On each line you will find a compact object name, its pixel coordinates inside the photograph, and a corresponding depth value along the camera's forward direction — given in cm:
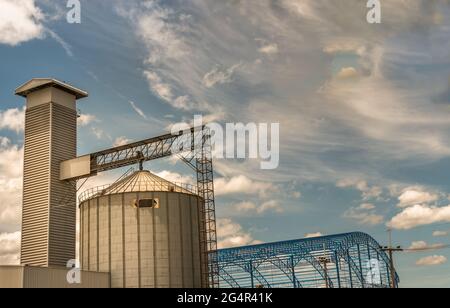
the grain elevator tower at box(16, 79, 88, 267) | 7631
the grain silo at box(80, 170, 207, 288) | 6181
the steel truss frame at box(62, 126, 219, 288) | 6669
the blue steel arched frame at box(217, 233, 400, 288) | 9912
